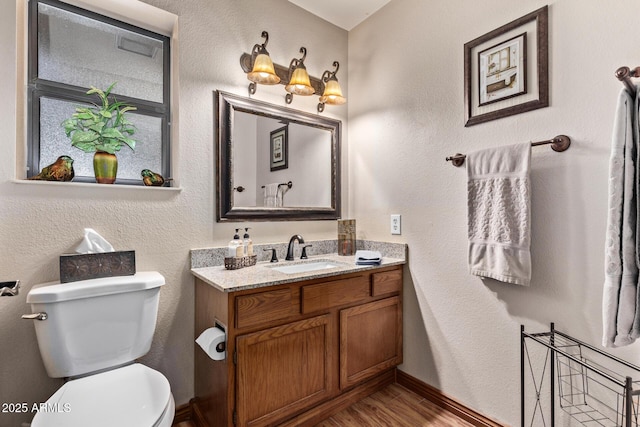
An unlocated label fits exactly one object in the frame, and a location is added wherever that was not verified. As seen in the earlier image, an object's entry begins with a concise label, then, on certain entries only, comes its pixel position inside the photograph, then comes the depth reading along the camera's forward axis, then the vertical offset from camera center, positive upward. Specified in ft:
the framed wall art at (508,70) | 4.77 +2.34
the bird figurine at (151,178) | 5.54 +0.60
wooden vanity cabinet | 4.66 -2.34
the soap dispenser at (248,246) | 6.12 -0.67
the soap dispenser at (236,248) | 5.81 -0.68
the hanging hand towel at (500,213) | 4.72 -0.02
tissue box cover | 4.44 -0.79
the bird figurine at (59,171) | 4.68 +0.62
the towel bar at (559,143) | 4.49 +1.00
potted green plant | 4.94 +1.22
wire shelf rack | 4.10 -2.42
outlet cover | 6.96 -0.27
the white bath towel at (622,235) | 3.37 -0.26
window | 4.99 +2.33
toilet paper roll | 4.52 -1.92
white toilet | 3.50 -1.91
